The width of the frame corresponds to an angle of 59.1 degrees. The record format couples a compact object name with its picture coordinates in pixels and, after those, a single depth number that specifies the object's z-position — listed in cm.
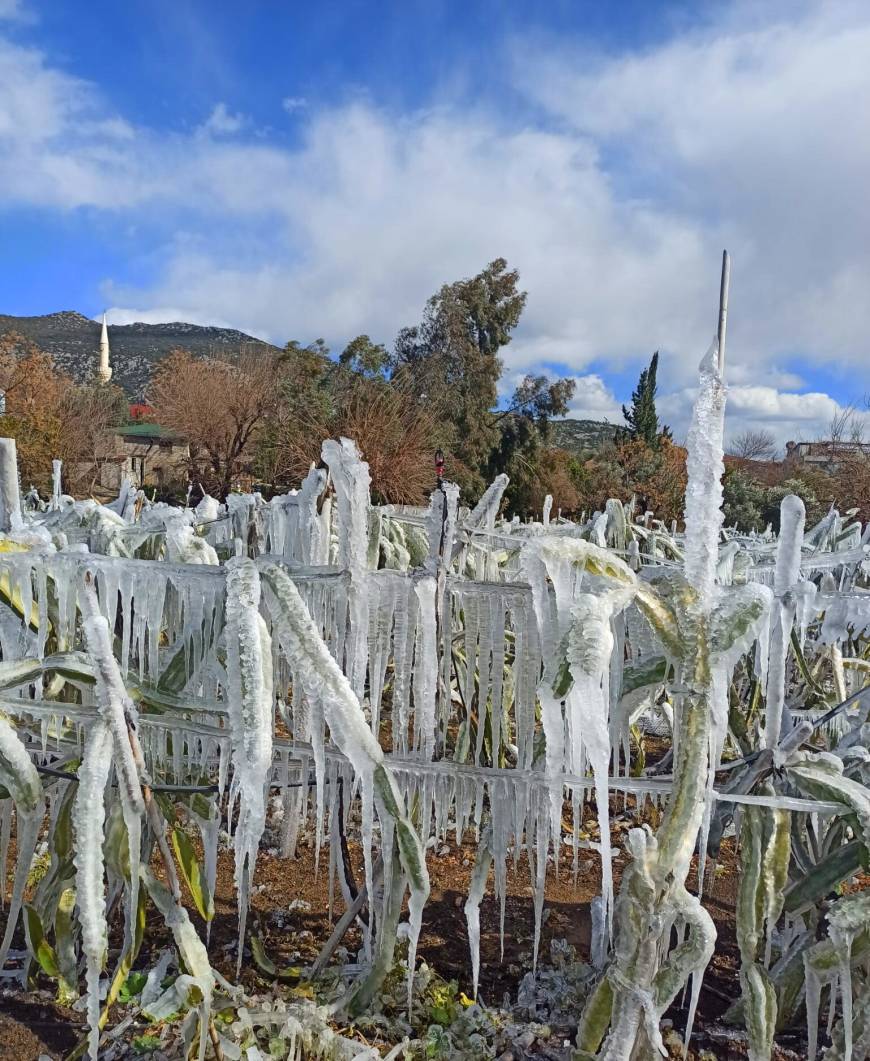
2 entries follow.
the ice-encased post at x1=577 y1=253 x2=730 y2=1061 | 94
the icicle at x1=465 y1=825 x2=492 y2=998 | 129
